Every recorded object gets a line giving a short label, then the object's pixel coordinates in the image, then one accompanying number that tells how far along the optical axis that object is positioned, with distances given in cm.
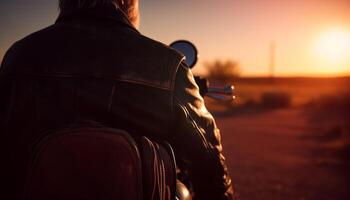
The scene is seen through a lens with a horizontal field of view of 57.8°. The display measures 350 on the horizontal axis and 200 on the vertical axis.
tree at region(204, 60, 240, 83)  3934
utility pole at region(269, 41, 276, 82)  4631
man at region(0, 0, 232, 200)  127
